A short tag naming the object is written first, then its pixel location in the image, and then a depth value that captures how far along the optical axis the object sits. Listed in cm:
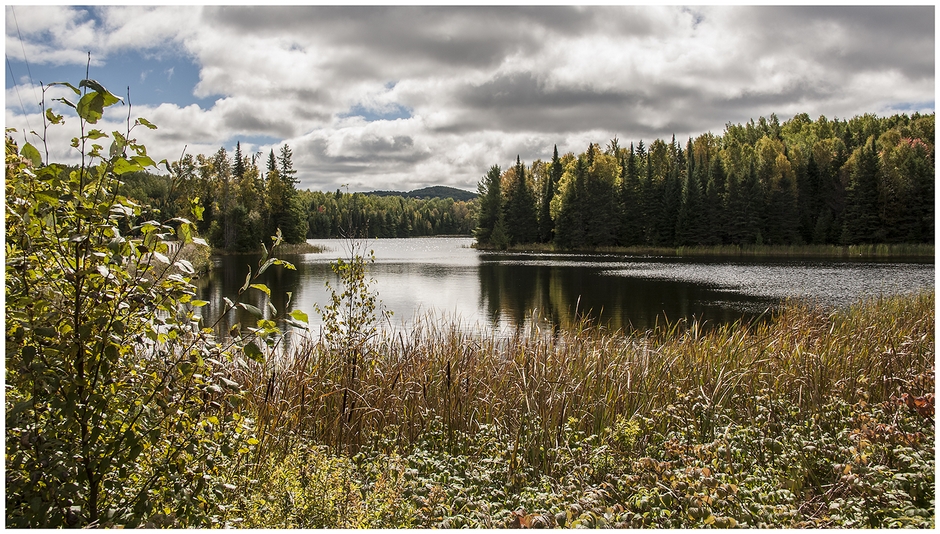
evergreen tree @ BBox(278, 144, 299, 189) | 7294
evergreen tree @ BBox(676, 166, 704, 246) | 5975
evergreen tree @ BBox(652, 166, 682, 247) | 6181
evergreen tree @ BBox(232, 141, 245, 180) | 7450
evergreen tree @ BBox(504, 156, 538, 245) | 7219
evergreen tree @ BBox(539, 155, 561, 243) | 7288
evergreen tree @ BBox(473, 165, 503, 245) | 7631
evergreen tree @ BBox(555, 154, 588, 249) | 6525
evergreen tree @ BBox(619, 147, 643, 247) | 6475
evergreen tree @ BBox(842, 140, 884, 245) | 5250
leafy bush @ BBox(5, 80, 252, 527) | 223
